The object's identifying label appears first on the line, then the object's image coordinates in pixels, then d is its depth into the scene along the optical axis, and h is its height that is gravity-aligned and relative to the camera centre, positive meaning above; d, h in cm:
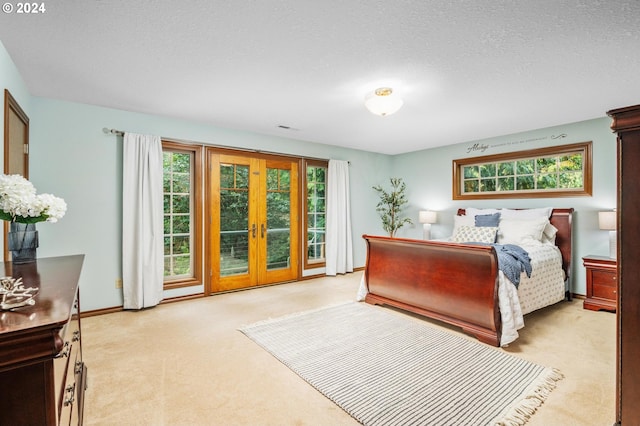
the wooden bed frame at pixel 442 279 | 285 -70
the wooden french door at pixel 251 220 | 452 -9
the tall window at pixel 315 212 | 560 +3
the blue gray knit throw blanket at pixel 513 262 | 290 -48
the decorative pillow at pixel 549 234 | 430 -30
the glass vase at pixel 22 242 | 167 -13
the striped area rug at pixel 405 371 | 190 -117
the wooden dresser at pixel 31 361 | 70 -33
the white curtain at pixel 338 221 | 571 -14
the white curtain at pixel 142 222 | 377 -8
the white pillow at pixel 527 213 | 442 -2
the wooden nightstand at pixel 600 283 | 368 -85
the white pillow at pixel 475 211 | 492 +2
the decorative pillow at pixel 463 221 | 499 -14
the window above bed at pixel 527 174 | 439 +58
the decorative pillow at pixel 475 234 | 441 -32
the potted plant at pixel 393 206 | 636 +14
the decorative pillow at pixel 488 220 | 465 -12
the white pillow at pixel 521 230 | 421 -25
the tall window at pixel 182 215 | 425 +0
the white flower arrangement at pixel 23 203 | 148 +6
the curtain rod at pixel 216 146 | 371 +97
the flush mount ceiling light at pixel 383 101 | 306 +108
